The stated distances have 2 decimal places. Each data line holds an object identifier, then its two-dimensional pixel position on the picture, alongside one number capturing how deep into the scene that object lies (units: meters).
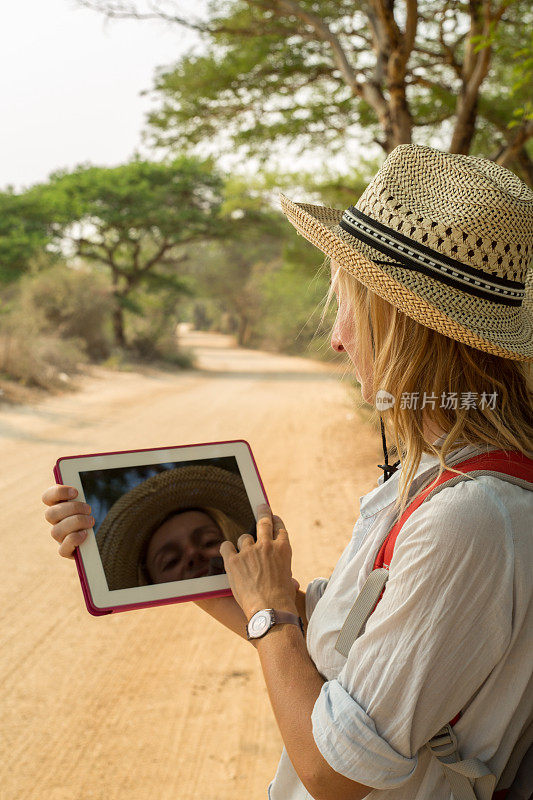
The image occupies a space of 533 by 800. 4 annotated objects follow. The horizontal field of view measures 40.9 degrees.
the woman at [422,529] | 1.04
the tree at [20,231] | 21.91
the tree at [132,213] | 23.69
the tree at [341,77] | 8.12
